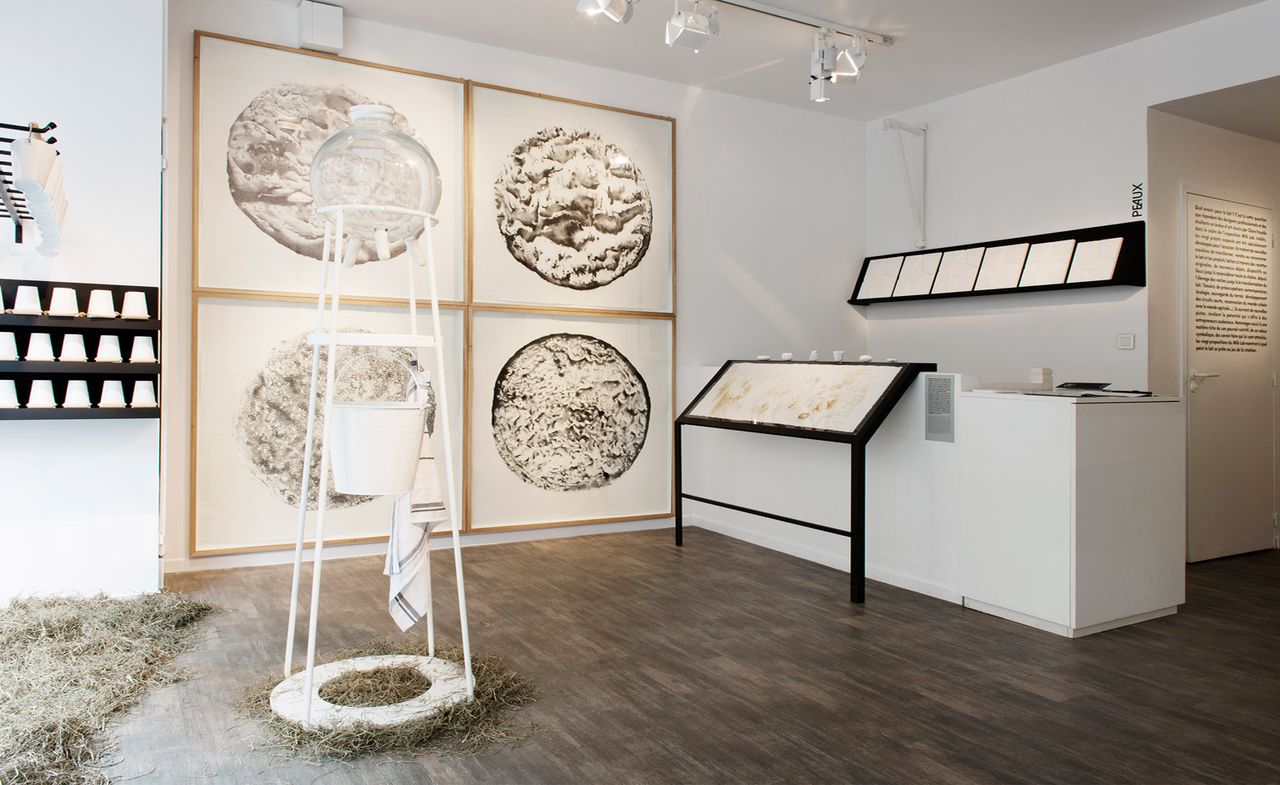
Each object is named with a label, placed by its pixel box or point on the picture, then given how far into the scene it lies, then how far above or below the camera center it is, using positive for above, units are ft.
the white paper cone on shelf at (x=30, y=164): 11.05 +2.98
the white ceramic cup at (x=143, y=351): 13.06 +0.70
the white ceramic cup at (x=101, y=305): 12.85 +1.38
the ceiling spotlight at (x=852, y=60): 17.21 +6.76
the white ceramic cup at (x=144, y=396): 13.03 +0.03
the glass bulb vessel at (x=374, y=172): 9.00 +2.37
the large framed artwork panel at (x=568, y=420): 18.30 -0.45
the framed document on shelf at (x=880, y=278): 22.58 +3.22
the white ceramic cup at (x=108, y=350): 12.82 +0.70
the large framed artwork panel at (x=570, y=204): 18.31 +4.31
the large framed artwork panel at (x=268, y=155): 15.66 +4.46
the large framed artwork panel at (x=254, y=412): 15.70 -0.26
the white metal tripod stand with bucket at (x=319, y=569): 8.80 -1.80
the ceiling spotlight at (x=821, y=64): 17.34 +6.80
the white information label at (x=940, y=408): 14.16 -0.12
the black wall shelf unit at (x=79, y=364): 12.31 +0.49
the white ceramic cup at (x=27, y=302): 12.28 +1.35
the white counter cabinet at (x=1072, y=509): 12.32 -1.60
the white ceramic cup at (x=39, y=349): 12.34 +0.69
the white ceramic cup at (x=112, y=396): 12.81 +0.02
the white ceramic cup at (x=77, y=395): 12.55 +0.03
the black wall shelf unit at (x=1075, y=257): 17.20 +2.96
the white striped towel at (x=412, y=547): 9.87 -1.70
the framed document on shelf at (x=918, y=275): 21.50 +3.15
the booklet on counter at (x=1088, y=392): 12.81 +0.14
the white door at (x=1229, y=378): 18.06 +0.51
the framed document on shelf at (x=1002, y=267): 19.45 +3.04
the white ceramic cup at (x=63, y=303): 12.53 +1.37
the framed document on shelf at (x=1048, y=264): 18.43 +2.96
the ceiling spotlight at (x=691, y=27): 15.20 +6.55
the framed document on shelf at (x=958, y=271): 20.49 +3.10
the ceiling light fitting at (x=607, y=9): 14.21 +6.43
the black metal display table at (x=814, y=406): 14.07 -0.10
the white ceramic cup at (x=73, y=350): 12.55 +0.69
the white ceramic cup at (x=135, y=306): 13.08 +1.38
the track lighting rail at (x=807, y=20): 15.92 +7.29
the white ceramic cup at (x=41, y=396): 12.31 +0.02
